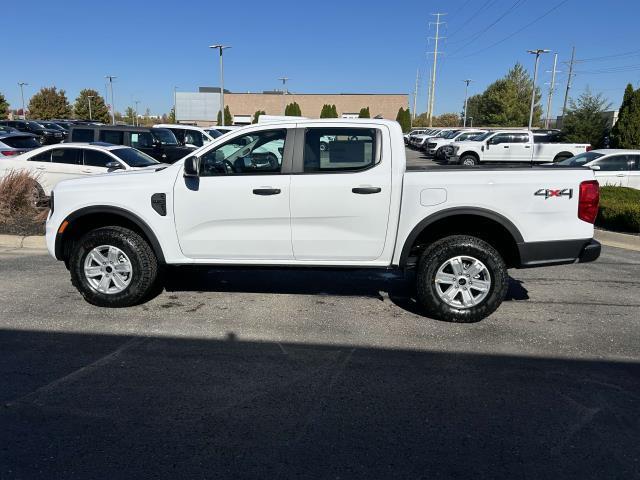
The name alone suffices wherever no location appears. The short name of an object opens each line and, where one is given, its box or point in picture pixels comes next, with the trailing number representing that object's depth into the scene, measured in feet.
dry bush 29.07
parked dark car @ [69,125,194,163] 47.19
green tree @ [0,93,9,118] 209.77
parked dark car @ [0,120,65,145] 106.36
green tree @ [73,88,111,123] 257.14
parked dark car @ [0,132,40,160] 45.34
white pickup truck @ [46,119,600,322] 15.87
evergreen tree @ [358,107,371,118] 216.51
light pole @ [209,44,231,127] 148.99
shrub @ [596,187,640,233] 29.84
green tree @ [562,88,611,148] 92.38
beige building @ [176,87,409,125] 264.31
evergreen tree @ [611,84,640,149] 79.15
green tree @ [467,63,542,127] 238.48
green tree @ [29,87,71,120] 248.32
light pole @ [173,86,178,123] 226.25
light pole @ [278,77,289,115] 243.77
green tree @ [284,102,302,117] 212.31
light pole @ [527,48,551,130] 148.15
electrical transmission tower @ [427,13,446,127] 226.17
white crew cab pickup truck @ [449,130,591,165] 78.52
